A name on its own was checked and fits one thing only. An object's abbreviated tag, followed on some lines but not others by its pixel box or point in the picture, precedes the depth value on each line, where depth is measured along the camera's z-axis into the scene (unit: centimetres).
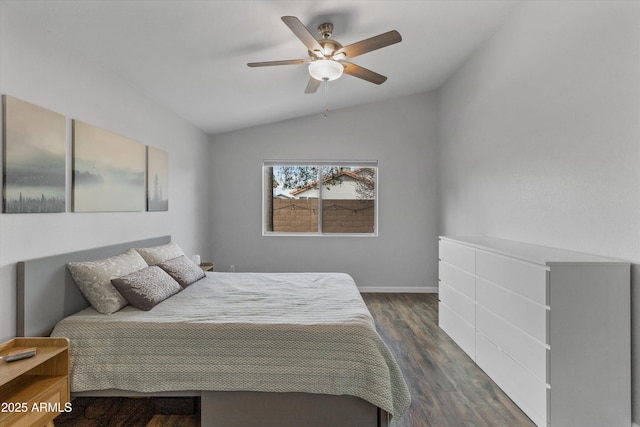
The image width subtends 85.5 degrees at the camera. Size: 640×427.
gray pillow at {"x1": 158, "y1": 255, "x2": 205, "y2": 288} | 299
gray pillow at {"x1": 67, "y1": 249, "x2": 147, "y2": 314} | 228
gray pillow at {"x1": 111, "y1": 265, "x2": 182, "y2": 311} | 236
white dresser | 193
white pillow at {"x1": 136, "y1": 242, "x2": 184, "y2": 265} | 303
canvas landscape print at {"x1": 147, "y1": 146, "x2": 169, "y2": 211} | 344
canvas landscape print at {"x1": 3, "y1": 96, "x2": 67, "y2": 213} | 193
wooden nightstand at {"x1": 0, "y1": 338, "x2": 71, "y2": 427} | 157
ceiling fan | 228
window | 530
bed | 197
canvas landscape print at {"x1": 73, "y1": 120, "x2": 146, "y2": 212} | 248
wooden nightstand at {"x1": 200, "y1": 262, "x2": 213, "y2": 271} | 424
